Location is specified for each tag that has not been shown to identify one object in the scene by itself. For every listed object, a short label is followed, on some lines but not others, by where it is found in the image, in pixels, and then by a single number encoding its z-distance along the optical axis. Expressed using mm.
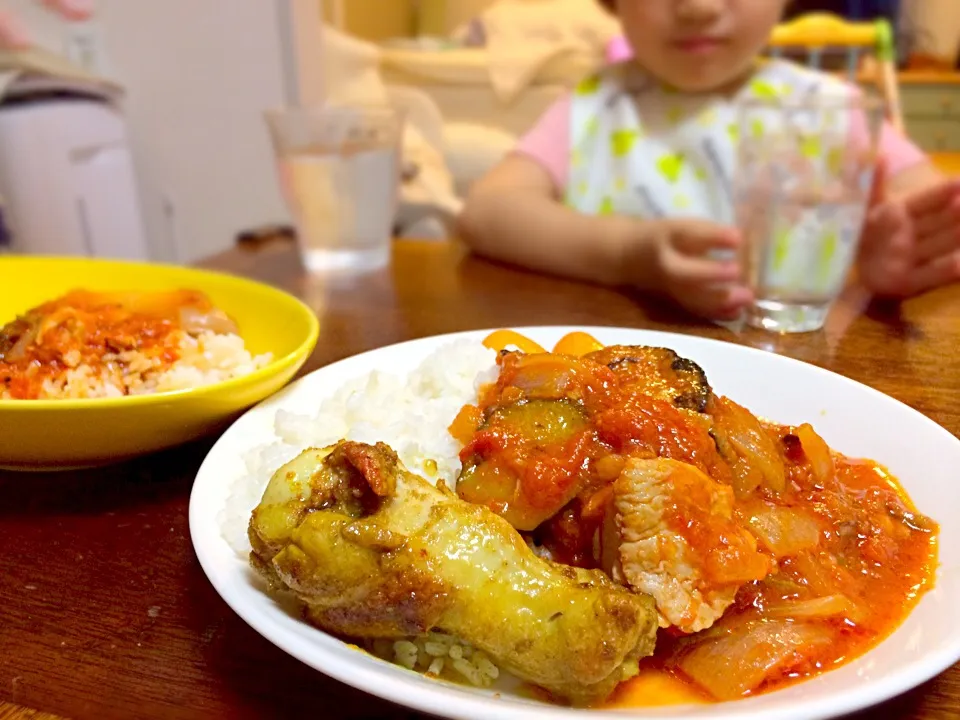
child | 451
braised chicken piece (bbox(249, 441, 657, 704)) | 170
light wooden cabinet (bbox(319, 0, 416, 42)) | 1435
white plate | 157
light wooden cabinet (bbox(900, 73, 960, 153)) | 1745
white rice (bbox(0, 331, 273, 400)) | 291
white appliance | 911
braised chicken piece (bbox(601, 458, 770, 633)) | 187
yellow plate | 238
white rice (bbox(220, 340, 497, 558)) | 238
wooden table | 178
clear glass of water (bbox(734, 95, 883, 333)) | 446
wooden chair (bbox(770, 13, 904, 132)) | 949
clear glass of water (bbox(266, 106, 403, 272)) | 540
